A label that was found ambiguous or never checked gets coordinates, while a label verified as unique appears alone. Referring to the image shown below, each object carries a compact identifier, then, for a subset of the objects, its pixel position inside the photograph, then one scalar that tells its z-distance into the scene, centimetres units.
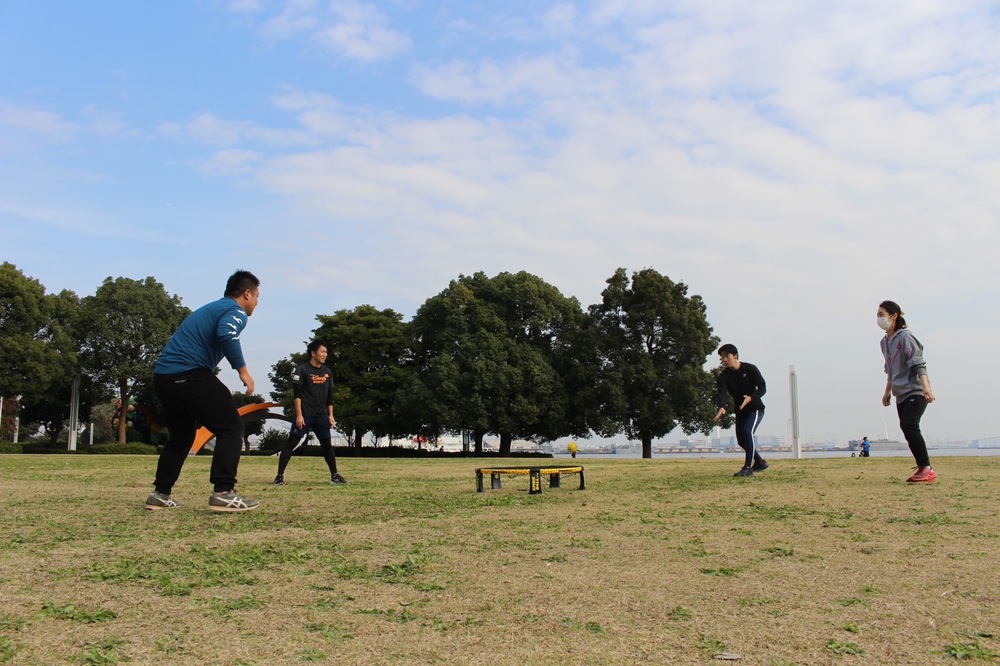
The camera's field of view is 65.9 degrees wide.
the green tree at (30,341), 4925
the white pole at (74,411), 5431
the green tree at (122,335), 5556
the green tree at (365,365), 5212
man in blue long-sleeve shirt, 715
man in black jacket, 1172
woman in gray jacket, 948
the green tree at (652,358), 4469
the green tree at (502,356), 4628
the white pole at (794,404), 3544
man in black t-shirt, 1162
